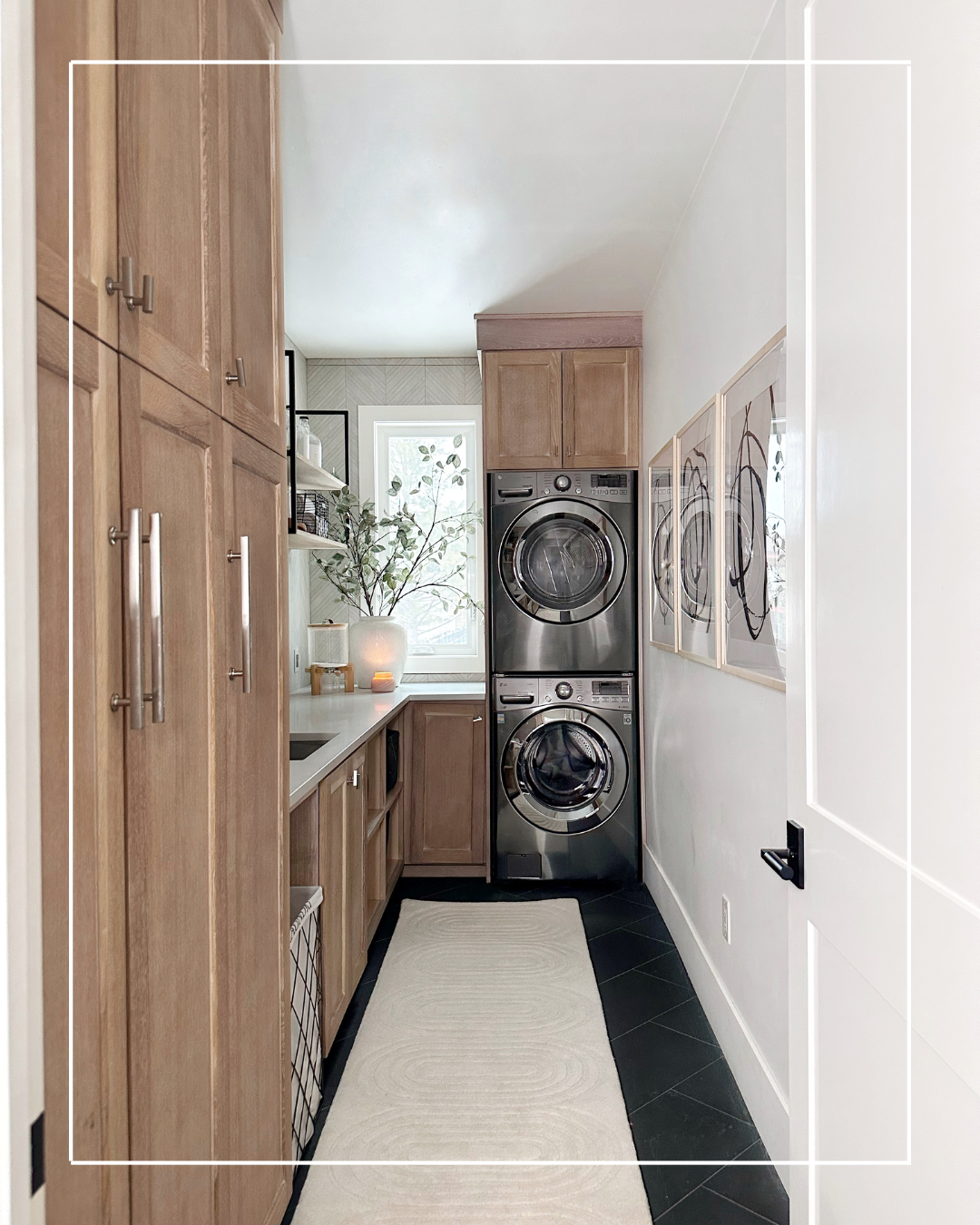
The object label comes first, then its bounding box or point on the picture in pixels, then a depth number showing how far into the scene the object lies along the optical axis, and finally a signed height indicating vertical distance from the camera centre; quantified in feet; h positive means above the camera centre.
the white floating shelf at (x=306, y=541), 9.83 +0.68
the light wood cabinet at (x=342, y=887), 7.42 -2.87
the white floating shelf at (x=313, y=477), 10.00 +1.52
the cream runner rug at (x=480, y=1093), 5.82 -4.32
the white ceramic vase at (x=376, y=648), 13.97 -0.91
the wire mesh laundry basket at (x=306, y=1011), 6.25 -3.36
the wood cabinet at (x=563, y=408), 12.57 +2.83
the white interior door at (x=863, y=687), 2.69 -0.39
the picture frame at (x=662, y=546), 10.10 +0.60
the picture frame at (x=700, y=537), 7.87 +0.57
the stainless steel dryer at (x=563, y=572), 12.62 +0.33
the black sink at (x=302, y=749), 9.05 -1.71
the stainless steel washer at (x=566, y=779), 12.66 -2.89
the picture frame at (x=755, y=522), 5.94 +0.55
